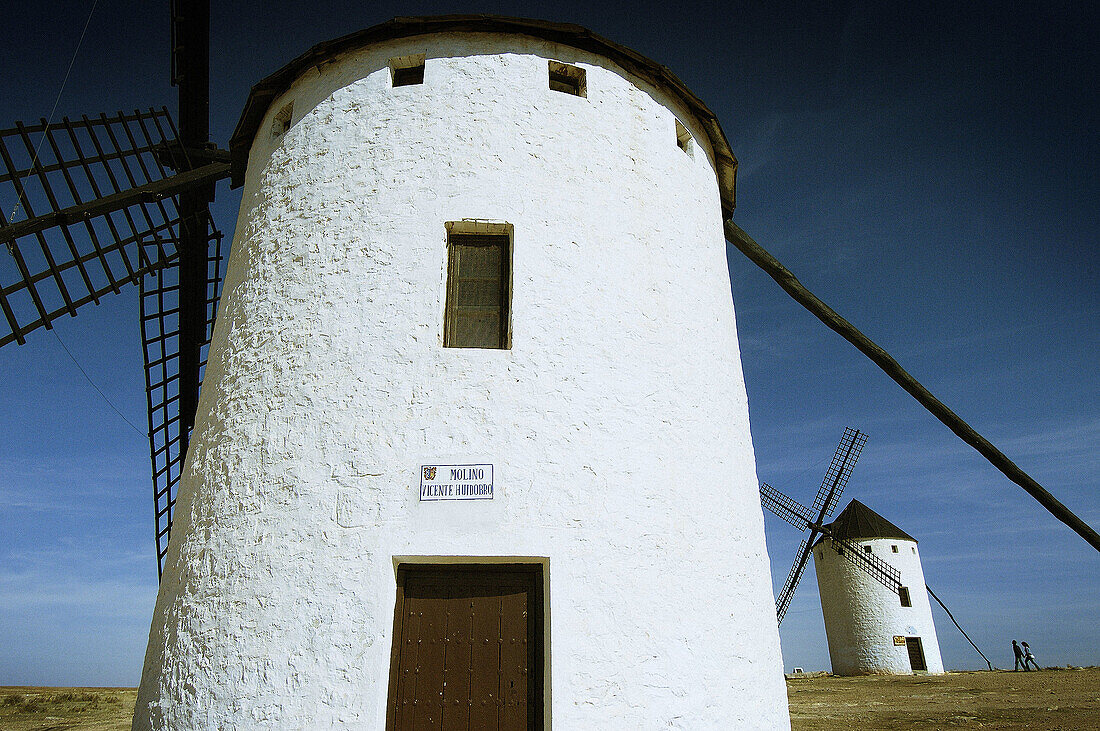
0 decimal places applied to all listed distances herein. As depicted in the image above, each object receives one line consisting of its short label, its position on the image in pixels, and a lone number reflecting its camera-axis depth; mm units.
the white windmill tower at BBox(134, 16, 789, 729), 4434
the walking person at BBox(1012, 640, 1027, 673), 27347
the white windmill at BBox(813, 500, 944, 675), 24109
